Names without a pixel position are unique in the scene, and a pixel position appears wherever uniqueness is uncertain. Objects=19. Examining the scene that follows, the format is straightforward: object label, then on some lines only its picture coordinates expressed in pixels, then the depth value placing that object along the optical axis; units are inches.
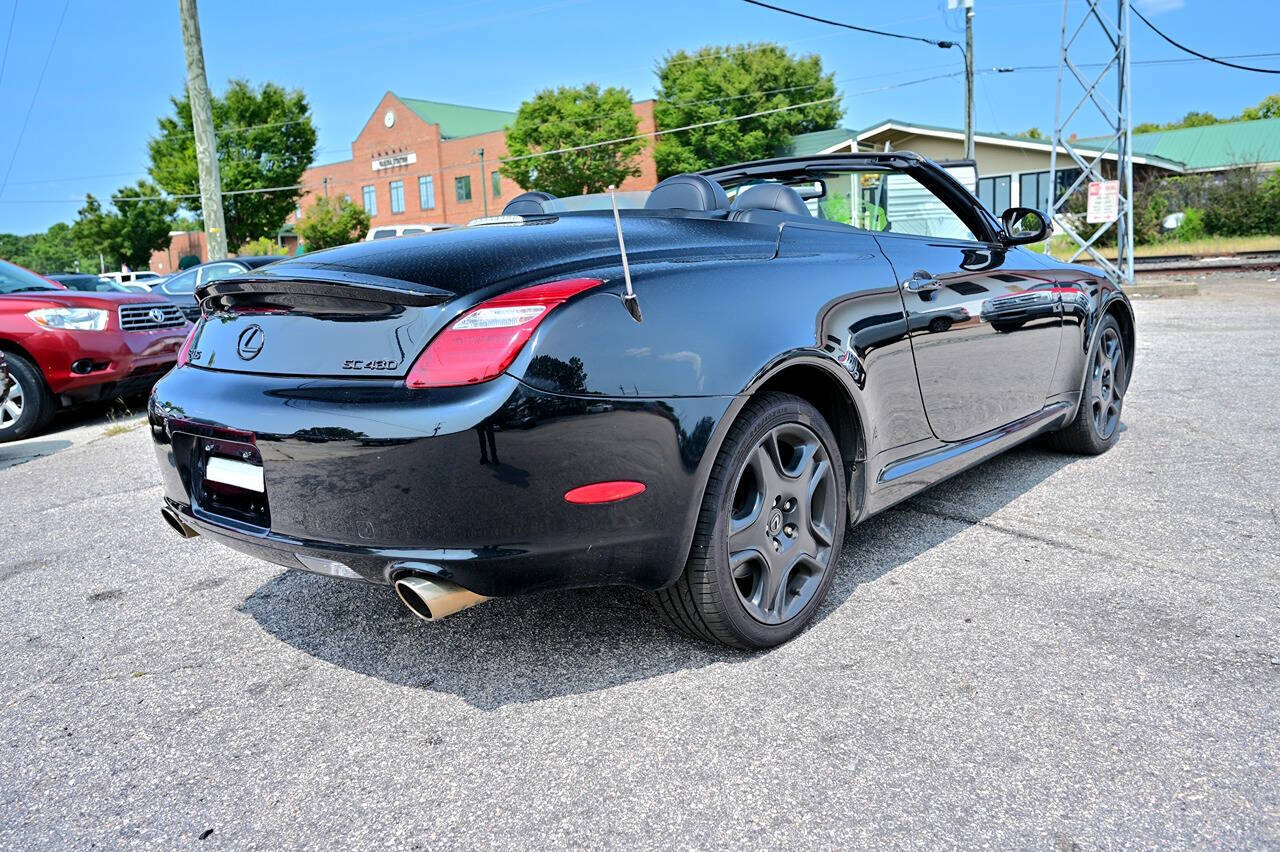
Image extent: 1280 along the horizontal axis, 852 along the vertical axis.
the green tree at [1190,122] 2839.8
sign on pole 692.7
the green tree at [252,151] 1790.1
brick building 2309.3
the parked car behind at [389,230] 1116.5
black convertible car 88.1
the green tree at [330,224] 2047.2
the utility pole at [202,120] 495.8
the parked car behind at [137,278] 799.2
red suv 280.1
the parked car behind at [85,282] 779.4
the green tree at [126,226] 2118.6
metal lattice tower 605.3
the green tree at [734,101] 1982.0
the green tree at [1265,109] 2864.2
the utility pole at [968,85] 1096.2
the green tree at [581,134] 1920.5
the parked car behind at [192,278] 414.0
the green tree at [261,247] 1801.2
